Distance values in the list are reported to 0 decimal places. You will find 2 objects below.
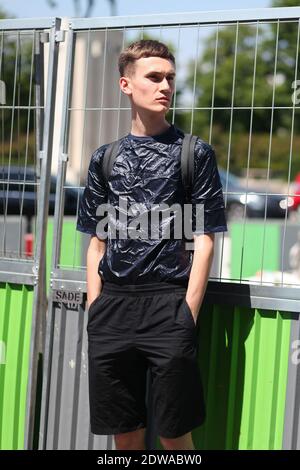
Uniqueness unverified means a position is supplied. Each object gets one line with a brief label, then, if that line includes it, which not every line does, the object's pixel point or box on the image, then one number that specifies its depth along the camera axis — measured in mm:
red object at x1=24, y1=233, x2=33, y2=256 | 11265
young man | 7098
